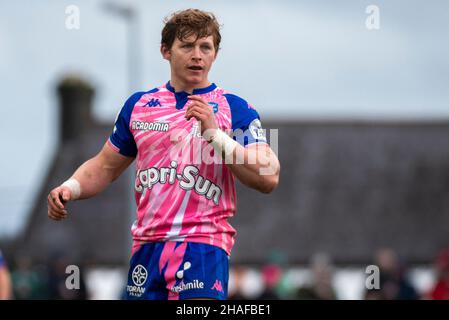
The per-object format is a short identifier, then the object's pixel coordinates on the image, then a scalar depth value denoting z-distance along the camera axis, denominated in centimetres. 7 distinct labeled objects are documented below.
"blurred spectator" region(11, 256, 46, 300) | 2247
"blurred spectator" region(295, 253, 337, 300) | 1628
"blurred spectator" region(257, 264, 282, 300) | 1962
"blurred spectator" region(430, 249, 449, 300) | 1420
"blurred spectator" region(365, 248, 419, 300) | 1819
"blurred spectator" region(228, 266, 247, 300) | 1927
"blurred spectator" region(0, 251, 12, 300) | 1154
